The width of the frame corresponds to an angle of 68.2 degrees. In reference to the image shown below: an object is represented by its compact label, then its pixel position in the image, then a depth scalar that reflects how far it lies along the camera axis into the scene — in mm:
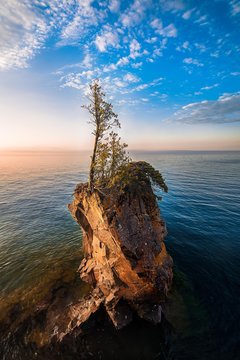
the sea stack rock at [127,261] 15508
